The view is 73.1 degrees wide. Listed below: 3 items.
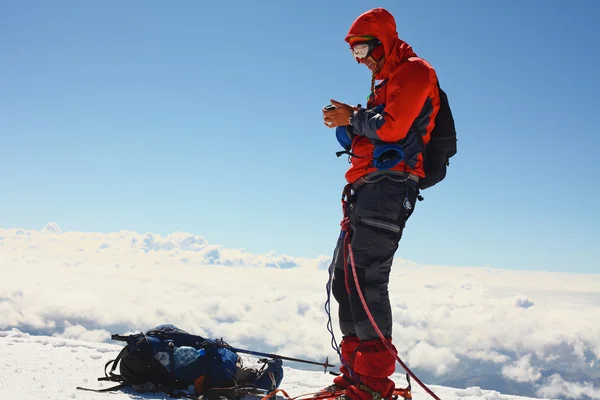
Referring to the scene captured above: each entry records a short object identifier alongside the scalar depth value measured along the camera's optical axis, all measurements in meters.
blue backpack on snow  4.55
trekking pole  4.86
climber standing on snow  3.40
